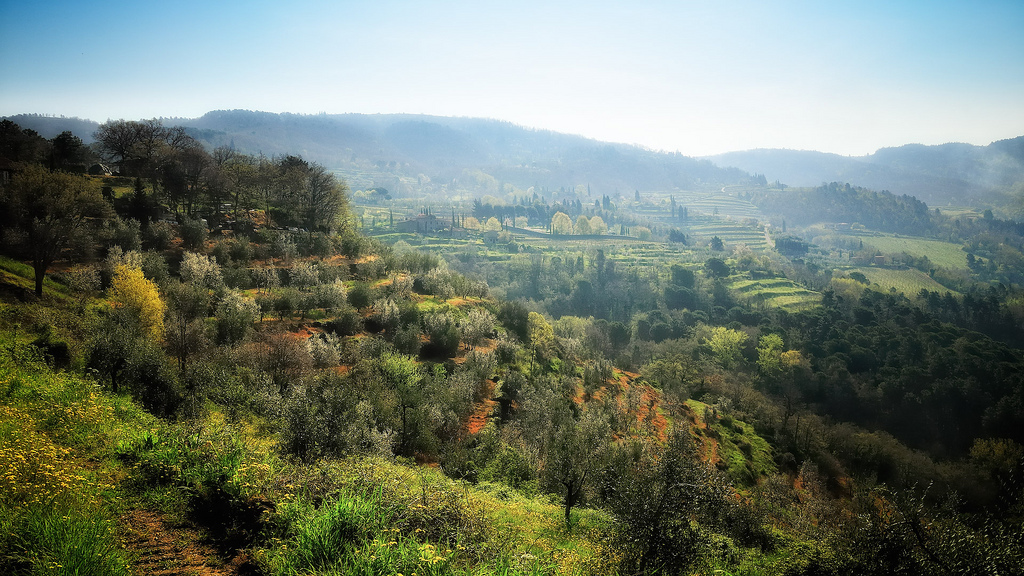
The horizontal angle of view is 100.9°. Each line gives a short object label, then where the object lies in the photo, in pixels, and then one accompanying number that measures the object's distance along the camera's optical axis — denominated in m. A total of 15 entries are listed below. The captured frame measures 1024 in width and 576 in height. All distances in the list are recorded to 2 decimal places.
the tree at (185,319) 28.34
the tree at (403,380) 26.09
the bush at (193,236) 46.69
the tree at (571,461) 18.44
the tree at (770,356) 83.94
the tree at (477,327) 47.88
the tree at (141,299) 28.69
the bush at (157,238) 44.09
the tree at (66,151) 52.16
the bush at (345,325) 40.75
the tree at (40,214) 29.30
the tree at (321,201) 65.94
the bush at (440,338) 44.47
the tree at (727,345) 90.08
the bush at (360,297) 45.88
